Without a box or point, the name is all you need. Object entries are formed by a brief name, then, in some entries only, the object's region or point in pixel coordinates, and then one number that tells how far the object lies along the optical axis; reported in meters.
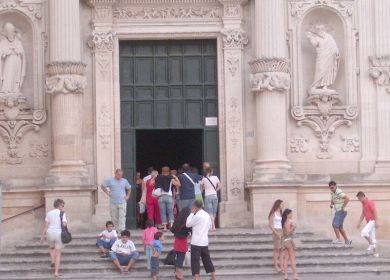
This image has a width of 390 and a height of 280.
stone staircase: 24.53
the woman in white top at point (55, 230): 24.09
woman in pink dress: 27.58
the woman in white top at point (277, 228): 24.28
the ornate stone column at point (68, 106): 27.53
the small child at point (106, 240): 25.11
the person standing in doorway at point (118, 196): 26.80
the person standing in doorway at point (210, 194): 27.02
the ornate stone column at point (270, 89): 27.81
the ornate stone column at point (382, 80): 28.34
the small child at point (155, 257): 23.67
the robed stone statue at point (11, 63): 28.38
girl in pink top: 23.94
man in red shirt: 26.53
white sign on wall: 28.86
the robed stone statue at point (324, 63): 28.53
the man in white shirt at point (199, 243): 22.81
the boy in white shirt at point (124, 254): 24.55
